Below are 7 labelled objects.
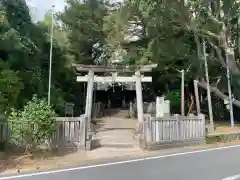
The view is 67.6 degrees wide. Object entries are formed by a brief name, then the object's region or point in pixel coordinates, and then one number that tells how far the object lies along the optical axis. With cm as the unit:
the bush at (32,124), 571
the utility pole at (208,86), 1054
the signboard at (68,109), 1142
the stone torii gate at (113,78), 1000
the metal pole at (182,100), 994
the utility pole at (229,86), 1117
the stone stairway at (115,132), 771
